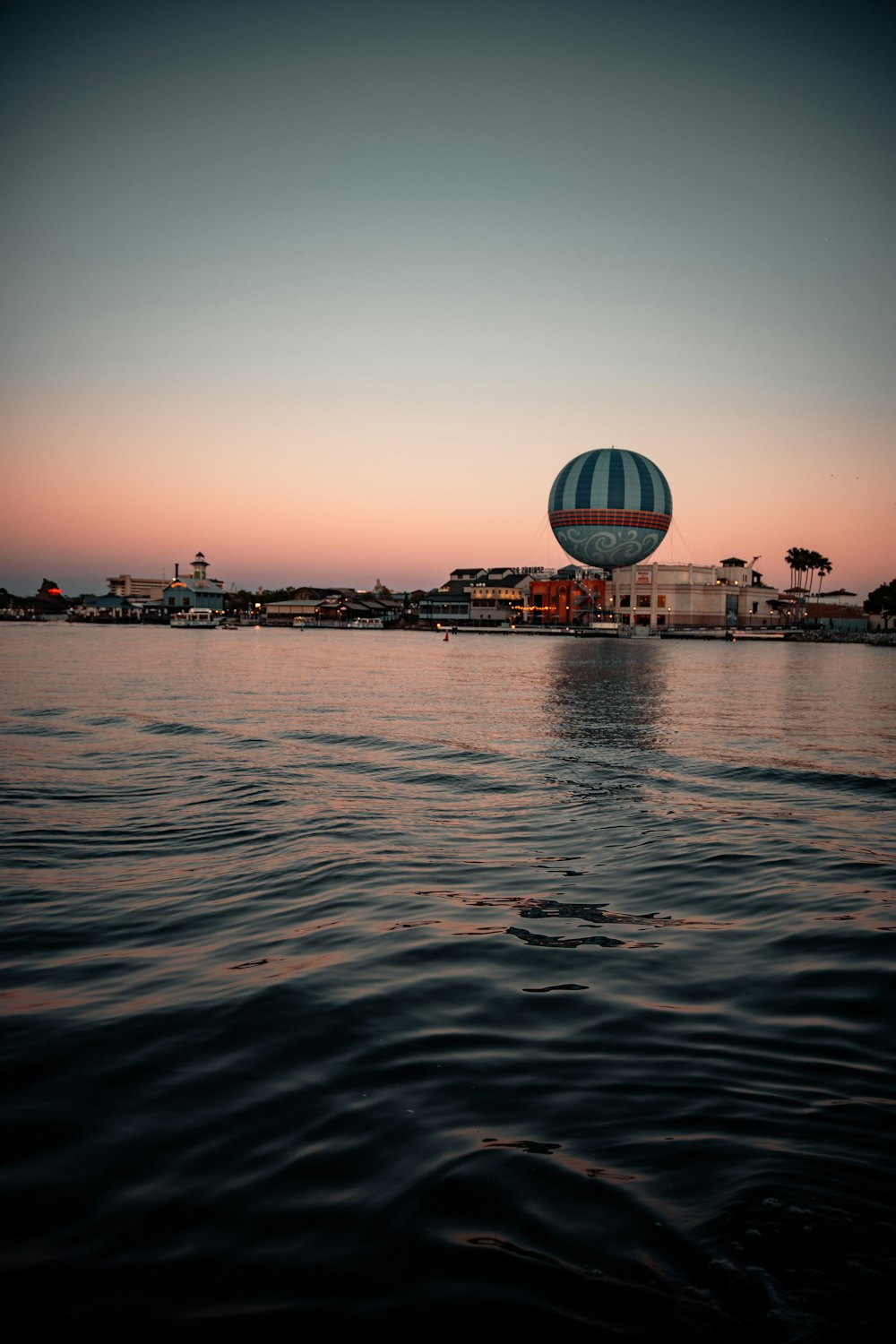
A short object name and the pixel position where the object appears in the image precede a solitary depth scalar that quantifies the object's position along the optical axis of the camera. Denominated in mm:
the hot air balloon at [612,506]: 122750
